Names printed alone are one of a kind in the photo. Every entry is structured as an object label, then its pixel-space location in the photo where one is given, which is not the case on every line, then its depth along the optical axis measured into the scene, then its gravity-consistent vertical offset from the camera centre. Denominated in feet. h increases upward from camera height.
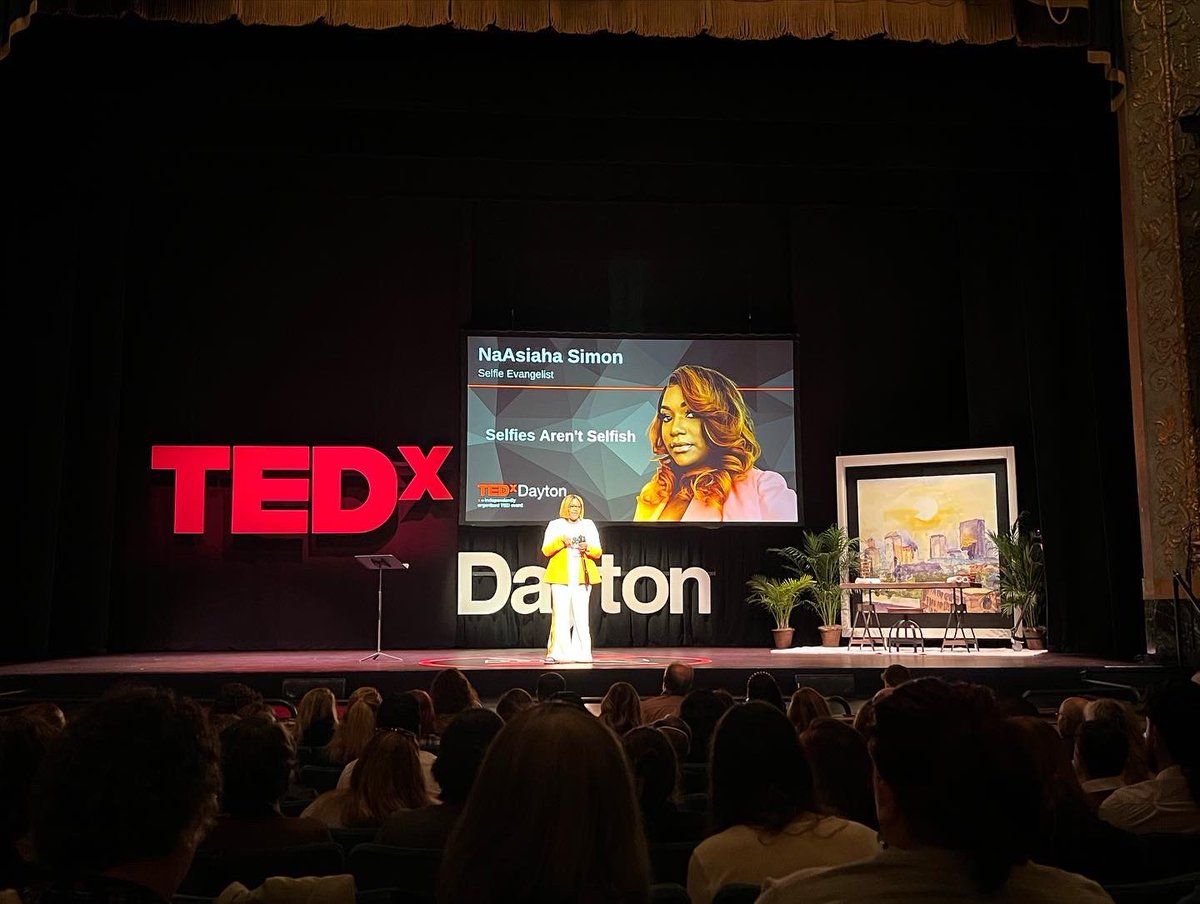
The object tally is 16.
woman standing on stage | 29.68 +0.13
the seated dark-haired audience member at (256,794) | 7.79 -1.45
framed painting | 36.63 +2.10
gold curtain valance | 24.80 +12.46
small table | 35.14 -1.30
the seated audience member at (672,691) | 15.70 -1.57
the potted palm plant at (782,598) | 37.70 -0.45
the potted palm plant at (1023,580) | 34.32 +0.11
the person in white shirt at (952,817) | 4.40 -0.90
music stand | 28.81 +0.59
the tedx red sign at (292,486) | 37.63 +3.30
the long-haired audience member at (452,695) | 14.38 -1.39
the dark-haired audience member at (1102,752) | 10.63 -1.57
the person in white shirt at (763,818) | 6.89 -1.45
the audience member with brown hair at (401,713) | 12.59 -1.41
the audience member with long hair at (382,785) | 9.25 -1.63
